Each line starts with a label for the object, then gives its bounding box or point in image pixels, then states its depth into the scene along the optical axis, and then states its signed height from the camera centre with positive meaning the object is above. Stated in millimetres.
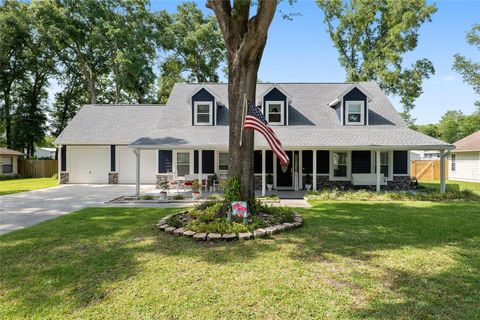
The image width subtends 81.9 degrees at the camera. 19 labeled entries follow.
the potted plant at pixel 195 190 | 11594 -1259
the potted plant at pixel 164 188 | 11731 -1263
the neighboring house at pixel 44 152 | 44188 +1385
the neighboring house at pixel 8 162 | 22109 -109
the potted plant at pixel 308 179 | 14766 -1017
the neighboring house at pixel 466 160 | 21172 -28
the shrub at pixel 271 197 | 11295 -1536
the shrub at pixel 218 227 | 6023 -1486
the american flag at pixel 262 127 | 6508 +783
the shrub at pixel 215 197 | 11258 -1531
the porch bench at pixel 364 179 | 14129 -979
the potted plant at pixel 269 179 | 14953 -1023
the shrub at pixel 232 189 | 6766 -715
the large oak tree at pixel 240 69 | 6984 +2364
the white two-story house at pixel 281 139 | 13406 +1062
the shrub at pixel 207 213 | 6645 -1342
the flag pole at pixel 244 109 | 6772 +1245
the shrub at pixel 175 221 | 6624 -1509
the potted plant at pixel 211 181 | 14680 -1104
